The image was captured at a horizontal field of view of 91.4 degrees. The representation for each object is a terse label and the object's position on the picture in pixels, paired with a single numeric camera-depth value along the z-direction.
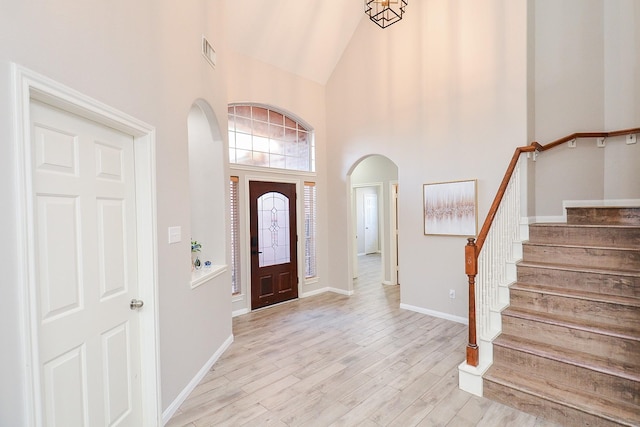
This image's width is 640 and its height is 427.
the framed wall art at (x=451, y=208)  4.04
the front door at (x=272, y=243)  4.91
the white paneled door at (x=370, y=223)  10.77
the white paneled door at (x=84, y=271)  1.43
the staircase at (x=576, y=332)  2.14
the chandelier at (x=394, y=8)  4.52
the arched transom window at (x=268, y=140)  4.73
